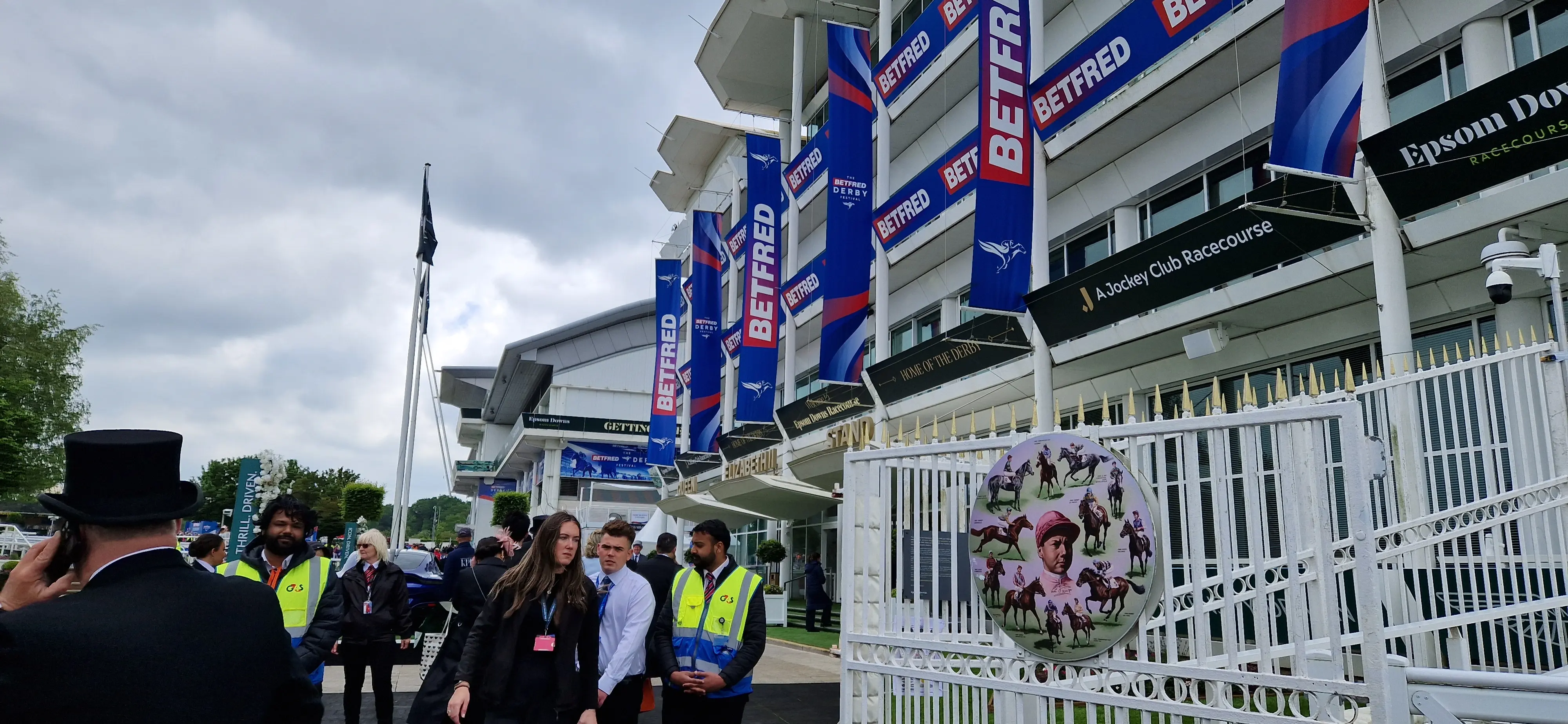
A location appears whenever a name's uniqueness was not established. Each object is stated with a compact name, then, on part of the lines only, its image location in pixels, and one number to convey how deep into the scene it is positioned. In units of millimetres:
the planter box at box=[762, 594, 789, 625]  21641
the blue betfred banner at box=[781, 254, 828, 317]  20984
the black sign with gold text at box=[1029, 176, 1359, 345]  9156
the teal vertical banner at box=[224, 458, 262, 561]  19203
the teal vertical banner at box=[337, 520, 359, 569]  29814
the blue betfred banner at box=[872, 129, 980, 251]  15641
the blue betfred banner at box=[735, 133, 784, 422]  22000
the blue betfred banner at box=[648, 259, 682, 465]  30797
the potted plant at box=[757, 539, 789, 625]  21688
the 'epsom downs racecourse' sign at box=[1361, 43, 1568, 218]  6965
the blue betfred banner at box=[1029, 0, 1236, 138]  10727
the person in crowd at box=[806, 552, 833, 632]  20219
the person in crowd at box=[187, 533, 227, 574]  7035
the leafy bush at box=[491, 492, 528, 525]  47062
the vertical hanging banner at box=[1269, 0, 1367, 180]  8172
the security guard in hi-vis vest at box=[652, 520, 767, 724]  5270
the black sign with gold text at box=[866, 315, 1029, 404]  13414
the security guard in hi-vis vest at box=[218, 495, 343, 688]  5637
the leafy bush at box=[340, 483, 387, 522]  47688
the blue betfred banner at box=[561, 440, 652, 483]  60875
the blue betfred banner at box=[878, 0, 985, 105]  16516
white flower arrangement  19906
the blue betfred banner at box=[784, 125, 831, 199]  20688
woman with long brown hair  4484
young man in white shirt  5145
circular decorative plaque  4211
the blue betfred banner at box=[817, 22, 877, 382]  17719
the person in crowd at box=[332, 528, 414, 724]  7477
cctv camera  6602
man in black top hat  1983
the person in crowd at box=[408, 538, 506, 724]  5426
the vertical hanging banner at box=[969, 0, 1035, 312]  12430
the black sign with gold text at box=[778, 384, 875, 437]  19297
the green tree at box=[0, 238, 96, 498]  32625
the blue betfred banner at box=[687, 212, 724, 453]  27359
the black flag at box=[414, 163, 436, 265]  21984
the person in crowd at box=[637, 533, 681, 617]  7727
